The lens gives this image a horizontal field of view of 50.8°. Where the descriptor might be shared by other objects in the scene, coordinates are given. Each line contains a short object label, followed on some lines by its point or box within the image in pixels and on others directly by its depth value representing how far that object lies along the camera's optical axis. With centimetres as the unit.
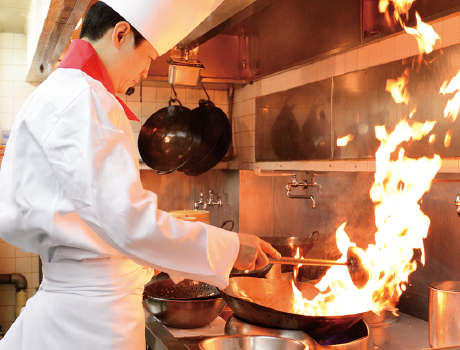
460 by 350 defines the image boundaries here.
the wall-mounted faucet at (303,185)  271
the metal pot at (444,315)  125
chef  108
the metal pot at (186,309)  167
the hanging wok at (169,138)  349
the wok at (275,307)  133
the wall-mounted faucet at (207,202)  382
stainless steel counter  156
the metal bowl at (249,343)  127
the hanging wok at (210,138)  361
